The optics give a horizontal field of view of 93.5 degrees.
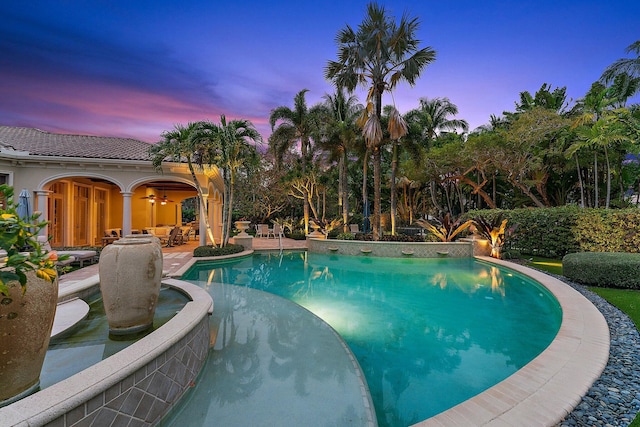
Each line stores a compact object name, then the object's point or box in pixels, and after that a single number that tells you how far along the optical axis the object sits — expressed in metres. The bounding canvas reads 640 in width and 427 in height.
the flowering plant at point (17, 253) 1.90
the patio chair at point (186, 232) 19.19
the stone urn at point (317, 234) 18.19
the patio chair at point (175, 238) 15.83
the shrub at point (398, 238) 16.31
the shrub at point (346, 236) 17.23
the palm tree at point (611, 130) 11.67
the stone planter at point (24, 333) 2.10
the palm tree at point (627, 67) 17.73
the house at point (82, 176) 12.49
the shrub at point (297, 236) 22.04
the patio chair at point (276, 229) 22.30
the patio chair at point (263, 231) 22.80
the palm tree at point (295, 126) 21.73
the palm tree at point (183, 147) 11.88
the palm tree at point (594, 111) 13.15
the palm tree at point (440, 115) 27.58
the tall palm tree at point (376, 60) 14.99
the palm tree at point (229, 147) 12.22
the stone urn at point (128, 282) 3.70
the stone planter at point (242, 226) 15.66
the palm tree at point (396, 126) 15.91
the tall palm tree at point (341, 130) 19.72
